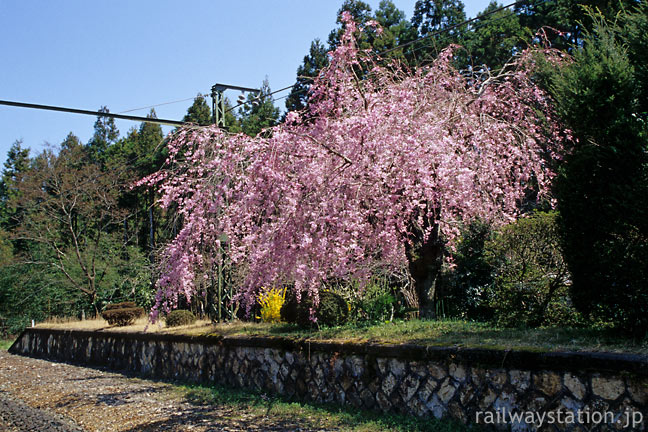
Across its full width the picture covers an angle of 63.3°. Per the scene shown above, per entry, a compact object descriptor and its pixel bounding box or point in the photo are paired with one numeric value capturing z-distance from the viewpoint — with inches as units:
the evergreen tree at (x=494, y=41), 1023.6
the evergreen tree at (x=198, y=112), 1540.7
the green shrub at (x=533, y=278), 285.0
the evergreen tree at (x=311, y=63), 1349.7
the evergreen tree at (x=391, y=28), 1193.4
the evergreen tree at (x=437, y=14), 1284.4
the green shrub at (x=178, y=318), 544.7
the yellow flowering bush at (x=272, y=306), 494.0
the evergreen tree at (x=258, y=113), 1612.9
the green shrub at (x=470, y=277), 399.2
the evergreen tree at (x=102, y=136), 2268.7
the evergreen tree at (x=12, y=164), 2000.5
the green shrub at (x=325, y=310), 356.2
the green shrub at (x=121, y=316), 645.9
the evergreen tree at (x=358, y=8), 1332.4
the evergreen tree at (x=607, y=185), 213.9
